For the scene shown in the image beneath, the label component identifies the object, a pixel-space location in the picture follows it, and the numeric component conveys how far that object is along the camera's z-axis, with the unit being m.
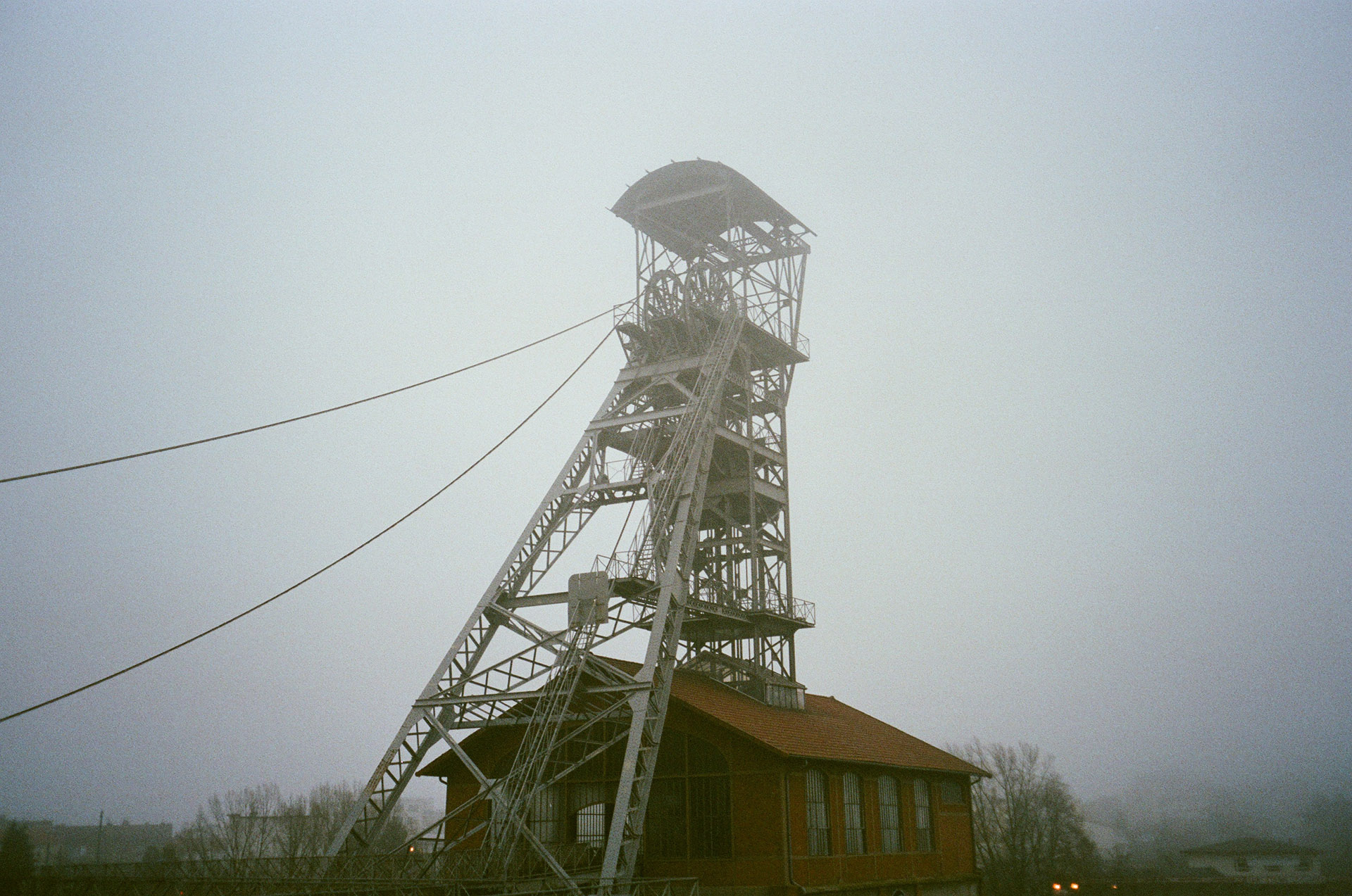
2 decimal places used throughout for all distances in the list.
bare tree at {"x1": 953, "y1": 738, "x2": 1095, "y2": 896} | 45.75
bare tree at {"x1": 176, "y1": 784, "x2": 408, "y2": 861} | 47.69
